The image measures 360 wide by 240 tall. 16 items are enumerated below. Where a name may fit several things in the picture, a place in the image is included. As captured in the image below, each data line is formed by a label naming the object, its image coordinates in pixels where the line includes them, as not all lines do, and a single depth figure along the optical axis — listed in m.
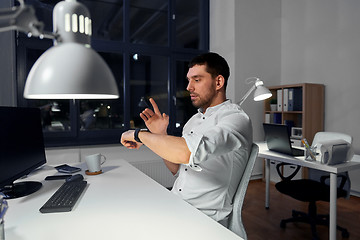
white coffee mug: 1.79
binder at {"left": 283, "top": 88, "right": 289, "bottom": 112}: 3.91
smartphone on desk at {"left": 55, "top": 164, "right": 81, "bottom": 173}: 1.85
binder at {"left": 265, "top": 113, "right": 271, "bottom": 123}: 4.21
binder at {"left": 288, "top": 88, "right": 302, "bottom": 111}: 3.82
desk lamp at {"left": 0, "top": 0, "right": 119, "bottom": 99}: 0.71
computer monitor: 1.26
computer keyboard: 1.10
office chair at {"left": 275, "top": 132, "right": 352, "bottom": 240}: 2.24
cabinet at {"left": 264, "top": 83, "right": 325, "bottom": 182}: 3.72
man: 1.18
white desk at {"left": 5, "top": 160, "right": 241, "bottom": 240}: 0.89
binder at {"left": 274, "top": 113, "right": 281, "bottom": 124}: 4.11
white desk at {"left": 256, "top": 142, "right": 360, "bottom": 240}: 2.03
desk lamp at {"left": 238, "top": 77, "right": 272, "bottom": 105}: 2.58
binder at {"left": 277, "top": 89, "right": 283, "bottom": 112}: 4.02
